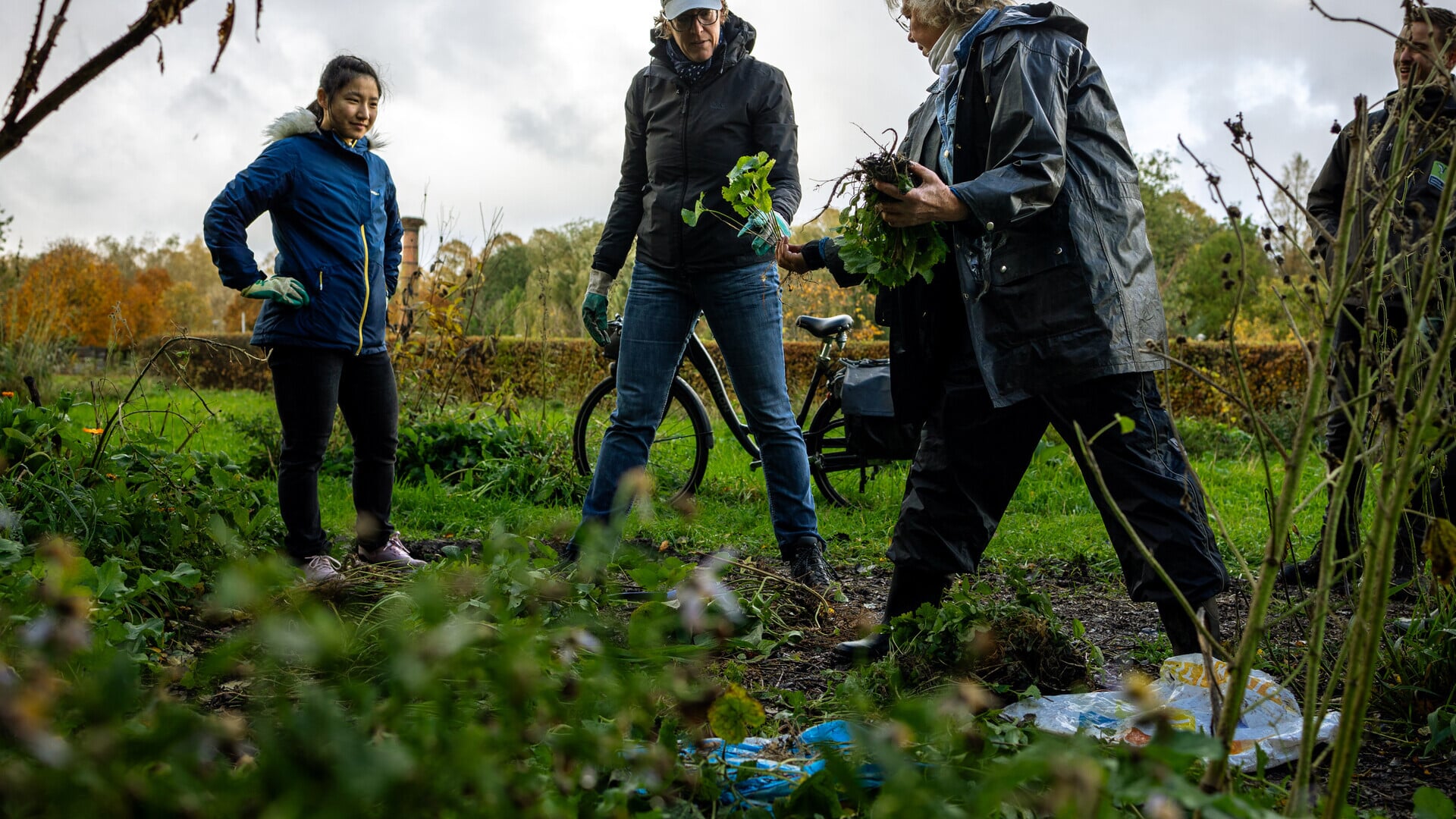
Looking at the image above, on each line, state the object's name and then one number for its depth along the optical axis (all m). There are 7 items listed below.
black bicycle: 5.72
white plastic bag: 2.15
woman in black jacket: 3.76
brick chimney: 12.23
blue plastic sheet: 1.53
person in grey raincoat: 2.41
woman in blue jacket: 3.53
